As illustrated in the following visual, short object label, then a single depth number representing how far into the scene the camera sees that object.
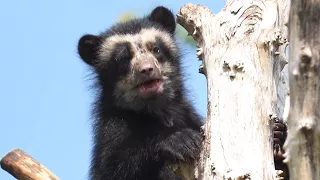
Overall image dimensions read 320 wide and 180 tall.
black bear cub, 14.24
